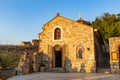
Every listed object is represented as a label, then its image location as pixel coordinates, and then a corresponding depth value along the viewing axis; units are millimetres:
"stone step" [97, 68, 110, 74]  8560
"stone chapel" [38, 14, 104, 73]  9057
